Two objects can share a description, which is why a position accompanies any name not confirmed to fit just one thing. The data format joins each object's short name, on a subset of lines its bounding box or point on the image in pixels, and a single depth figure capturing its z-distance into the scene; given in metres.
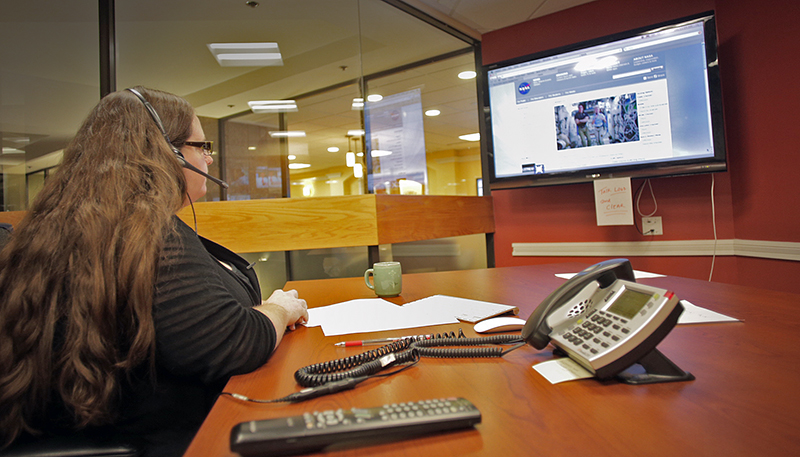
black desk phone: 0.49
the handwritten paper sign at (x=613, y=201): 2.31
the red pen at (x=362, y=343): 0.72
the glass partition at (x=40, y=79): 2.01
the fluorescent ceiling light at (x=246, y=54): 2.66
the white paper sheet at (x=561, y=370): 0.54
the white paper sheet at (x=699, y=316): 0.76
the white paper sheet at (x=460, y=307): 0.87
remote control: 0.38
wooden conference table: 0.39
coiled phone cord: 0.57
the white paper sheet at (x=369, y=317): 0.83
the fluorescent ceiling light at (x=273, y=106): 2.88
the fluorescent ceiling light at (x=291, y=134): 2.92
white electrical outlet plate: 2.40
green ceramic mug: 1.13
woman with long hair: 0.54
